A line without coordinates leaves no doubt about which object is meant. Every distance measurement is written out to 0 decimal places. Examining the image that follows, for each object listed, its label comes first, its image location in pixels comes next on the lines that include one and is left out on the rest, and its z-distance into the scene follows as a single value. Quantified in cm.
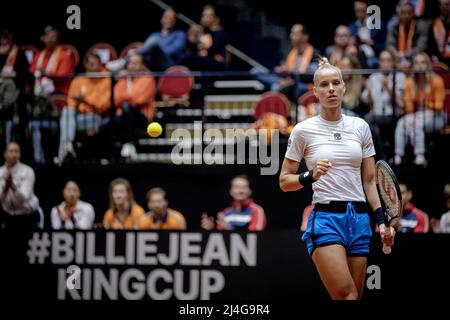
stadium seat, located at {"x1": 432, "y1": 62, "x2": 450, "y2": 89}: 1219
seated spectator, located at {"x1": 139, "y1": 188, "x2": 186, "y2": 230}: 1241
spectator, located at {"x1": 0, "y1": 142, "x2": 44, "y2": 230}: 1281
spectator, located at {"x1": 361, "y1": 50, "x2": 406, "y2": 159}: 1235
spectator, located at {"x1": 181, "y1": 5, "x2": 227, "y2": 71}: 1406
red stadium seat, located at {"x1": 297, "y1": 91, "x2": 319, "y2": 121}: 1262
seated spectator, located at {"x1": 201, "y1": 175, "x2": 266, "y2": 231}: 1234
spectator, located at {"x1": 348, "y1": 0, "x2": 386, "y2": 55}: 1352
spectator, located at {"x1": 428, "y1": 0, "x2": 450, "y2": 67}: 1309
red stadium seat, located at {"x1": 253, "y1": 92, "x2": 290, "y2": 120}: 1274
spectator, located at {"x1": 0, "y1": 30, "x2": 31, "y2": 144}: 1302
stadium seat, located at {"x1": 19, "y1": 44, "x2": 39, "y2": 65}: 1448
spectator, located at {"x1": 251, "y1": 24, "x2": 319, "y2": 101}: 1284
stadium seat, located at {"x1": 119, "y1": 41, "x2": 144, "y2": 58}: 1476
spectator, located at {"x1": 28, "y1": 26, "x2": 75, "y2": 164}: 1306
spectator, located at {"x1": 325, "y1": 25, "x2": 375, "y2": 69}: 1291
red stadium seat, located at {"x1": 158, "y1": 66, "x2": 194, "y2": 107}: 1320
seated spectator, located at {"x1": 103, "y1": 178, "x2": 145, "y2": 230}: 1255
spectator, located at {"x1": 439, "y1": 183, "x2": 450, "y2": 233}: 1203
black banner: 1174
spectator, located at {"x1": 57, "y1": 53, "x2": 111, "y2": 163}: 1306
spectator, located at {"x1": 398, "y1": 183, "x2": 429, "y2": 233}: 1199
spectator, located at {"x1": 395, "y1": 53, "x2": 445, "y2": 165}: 1225
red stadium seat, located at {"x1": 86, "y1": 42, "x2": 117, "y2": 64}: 1465
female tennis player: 741
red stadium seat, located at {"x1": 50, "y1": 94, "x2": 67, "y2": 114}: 1315
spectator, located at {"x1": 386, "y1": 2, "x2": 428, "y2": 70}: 1311
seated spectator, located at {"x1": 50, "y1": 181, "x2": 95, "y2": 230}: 1268
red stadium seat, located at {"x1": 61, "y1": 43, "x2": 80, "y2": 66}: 1409
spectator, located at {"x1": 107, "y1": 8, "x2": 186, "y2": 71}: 1416
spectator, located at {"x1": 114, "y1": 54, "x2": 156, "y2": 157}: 1311
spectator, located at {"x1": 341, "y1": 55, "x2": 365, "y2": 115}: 1234
